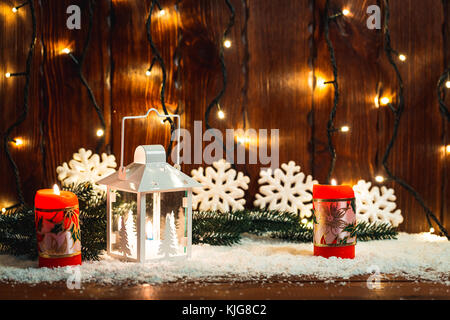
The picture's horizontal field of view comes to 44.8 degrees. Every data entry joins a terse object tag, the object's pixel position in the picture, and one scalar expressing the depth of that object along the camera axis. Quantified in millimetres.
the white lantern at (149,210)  1175
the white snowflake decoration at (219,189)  1497
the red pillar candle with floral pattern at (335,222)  1241
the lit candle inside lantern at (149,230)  1232
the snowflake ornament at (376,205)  1508
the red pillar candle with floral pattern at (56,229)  1145
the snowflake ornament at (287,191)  1507
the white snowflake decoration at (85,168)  1481
